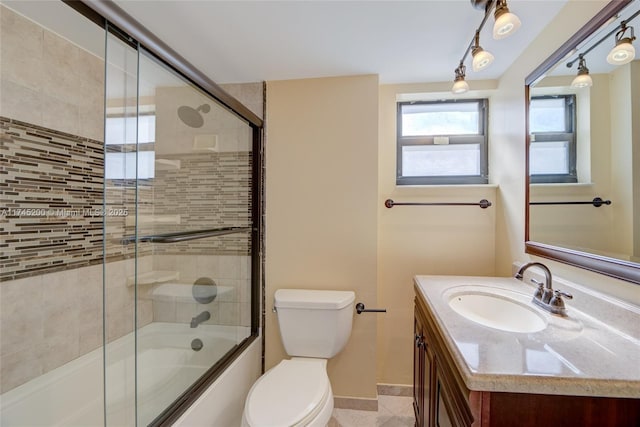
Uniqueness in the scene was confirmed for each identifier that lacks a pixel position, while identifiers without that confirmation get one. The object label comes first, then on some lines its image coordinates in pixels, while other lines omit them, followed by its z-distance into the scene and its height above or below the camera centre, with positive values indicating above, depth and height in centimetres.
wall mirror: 90 +27
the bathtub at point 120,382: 109 -78
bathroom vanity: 67 -39
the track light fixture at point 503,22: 99 +70
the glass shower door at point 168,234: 109 -11
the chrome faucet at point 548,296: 104 -31
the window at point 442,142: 199 +53
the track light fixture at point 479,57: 123 +71
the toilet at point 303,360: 117 -82
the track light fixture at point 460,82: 151 +73
